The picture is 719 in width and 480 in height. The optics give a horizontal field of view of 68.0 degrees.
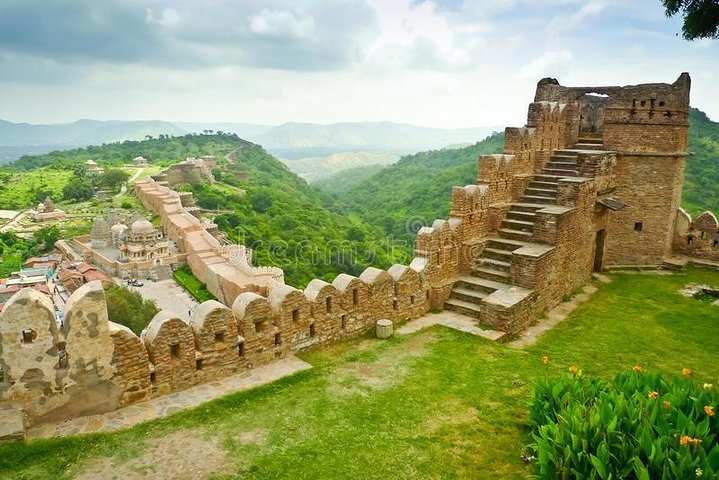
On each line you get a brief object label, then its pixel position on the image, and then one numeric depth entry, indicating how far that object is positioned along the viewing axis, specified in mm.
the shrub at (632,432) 3865
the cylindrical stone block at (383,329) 8047
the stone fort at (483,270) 5324
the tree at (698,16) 7777
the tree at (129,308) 30469
